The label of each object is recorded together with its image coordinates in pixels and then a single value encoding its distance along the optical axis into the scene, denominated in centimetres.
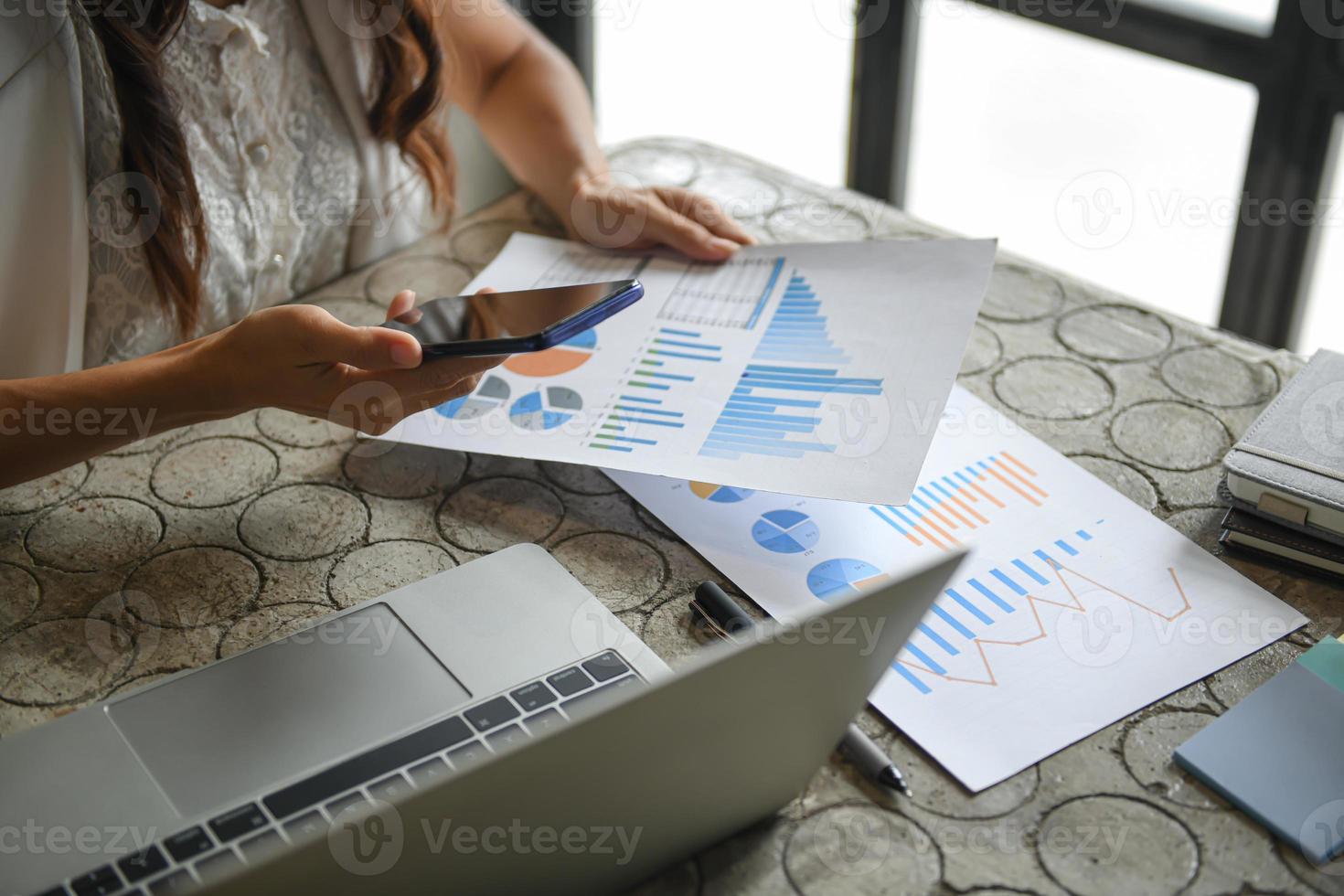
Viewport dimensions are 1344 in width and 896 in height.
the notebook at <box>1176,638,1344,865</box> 50
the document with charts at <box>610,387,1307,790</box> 55
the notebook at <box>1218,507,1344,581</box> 62
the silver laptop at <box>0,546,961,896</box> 38
